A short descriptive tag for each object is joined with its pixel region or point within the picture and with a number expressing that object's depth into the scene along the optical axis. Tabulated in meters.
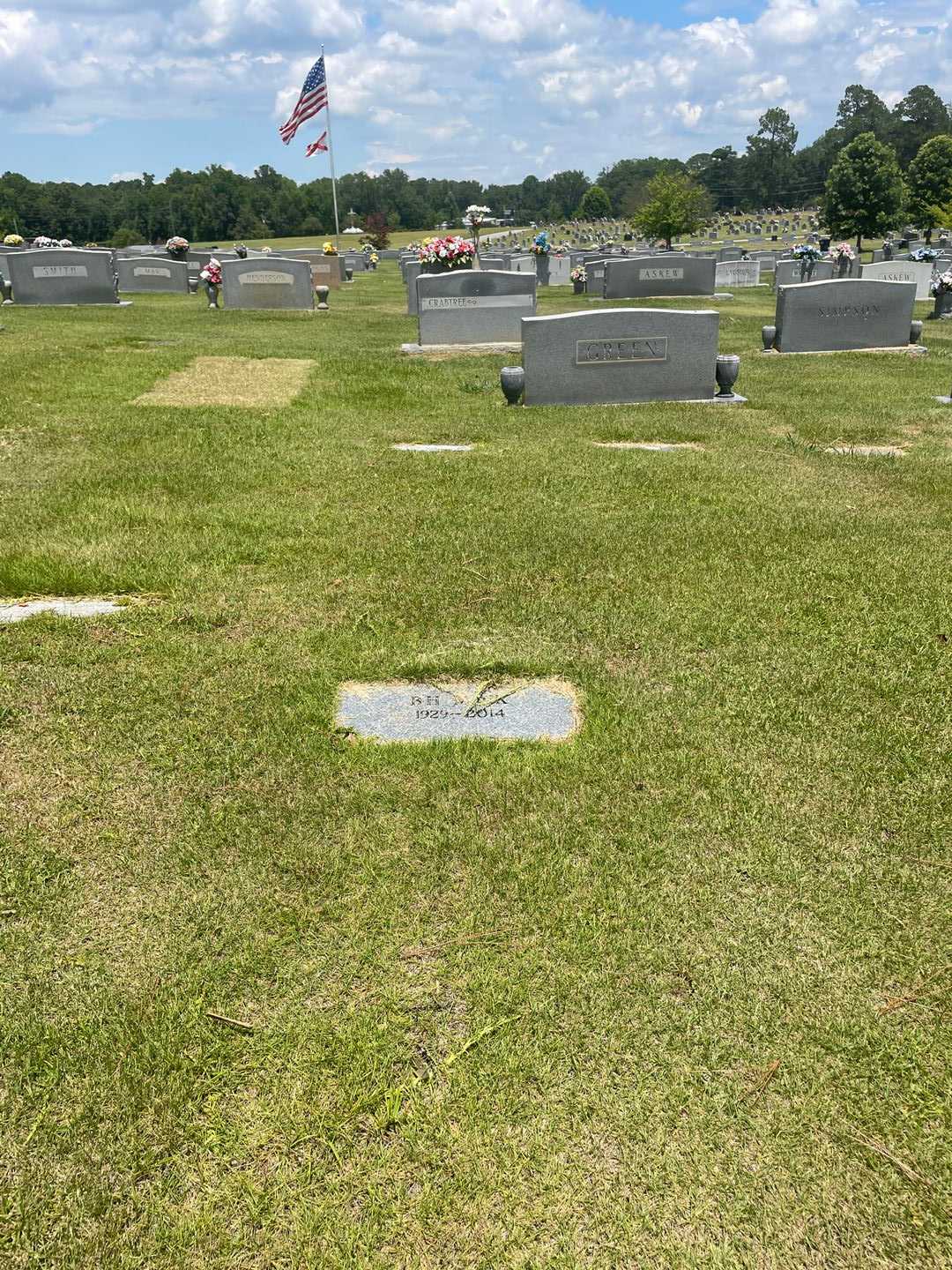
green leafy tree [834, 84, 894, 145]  129.75
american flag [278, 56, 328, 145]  28.16
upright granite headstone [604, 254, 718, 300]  24.53
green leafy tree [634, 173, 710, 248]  39.62
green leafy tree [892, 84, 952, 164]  103.31
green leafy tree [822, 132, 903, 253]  48.88
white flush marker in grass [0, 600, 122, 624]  4.94
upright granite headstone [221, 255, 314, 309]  21.94
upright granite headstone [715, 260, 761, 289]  32.91
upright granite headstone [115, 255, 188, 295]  27.22
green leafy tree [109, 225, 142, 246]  100.31
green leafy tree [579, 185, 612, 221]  130.25
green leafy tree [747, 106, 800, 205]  135.88
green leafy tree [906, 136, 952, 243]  58.75
